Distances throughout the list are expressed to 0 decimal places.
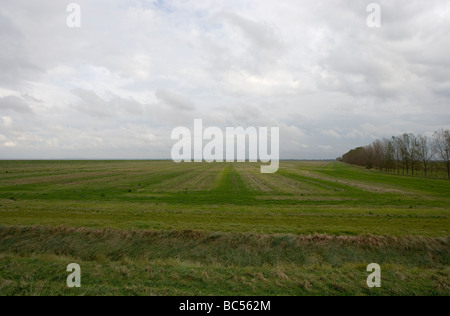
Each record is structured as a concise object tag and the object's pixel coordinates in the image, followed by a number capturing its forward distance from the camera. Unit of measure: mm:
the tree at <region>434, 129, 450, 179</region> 55906
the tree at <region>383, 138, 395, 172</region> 81300
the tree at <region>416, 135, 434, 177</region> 65012
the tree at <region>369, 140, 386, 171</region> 90488
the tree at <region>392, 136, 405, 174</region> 75931
